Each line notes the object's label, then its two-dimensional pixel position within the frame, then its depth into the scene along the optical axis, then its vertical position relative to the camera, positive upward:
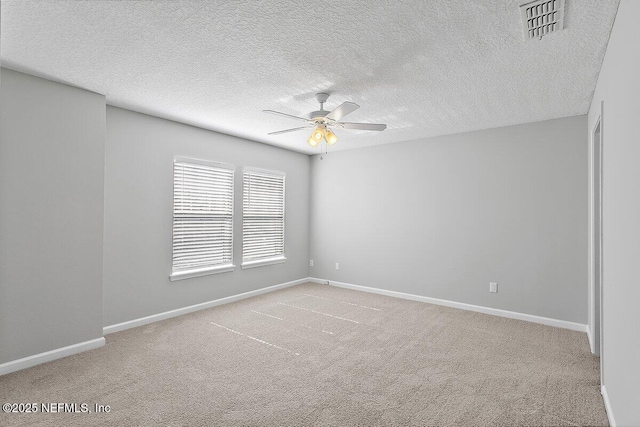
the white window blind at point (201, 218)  4.40 -0.01
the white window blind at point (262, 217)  5.32 +0.01
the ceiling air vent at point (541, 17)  1.89 +1.25
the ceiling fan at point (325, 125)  3.22 +0.96
